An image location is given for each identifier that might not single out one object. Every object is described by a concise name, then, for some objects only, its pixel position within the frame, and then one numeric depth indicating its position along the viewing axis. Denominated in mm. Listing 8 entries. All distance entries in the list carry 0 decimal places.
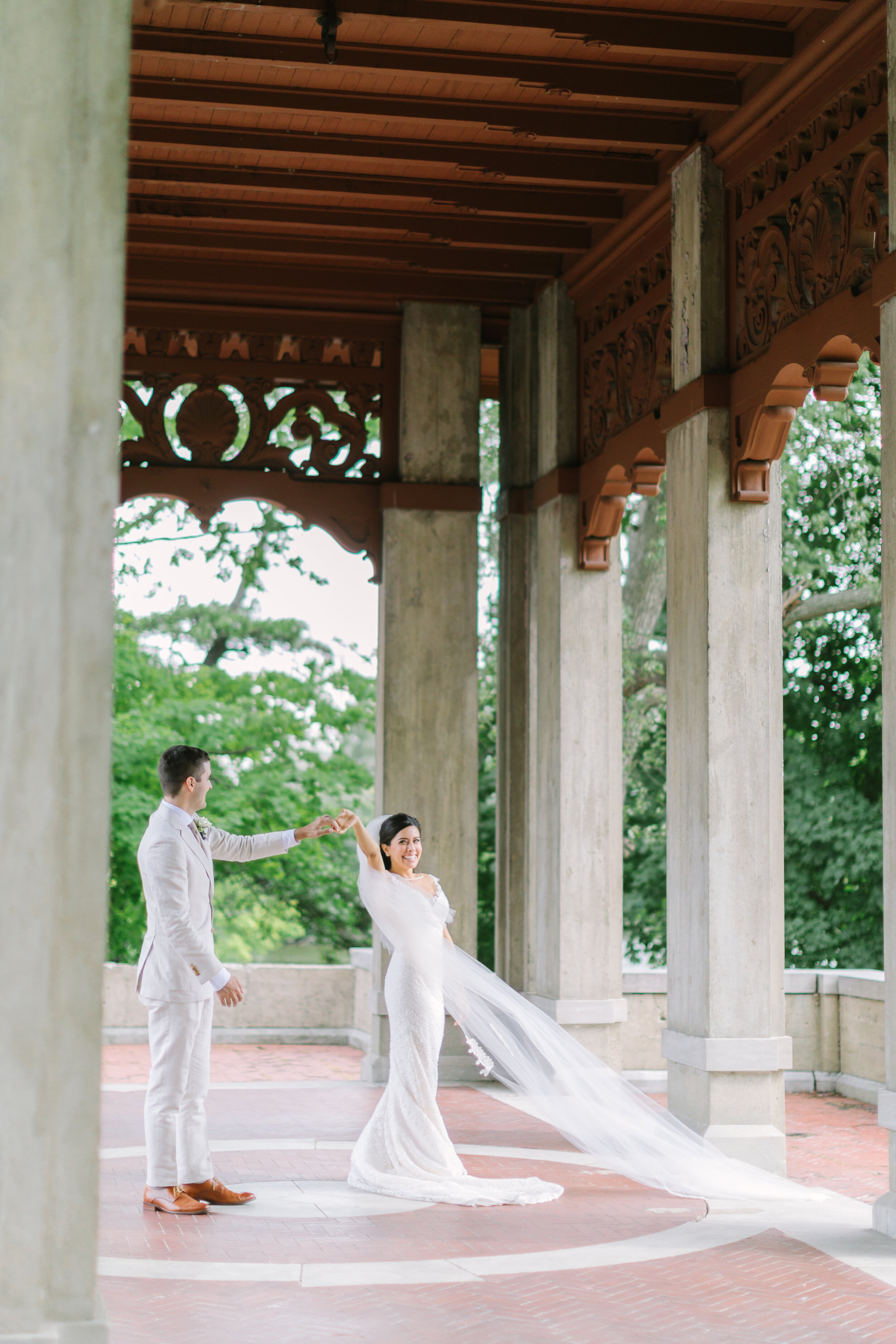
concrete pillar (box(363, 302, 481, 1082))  11922
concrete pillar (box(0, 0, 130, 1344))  2934
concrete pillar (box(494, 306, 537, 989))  12484
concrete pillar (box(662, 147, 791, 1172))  8586
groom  6996
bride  7555
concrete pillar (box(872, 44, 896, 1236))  6551
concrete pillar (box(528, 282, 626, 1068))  11469
